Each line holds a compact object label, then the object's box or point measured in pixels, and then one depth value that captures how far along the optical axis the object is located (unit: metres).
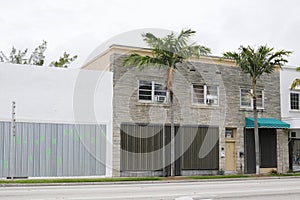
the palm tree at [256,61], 27.69
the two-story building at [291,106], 31.56
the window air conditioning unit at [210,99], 29.05
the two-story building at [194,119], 26.14
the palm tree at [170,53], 25.34
